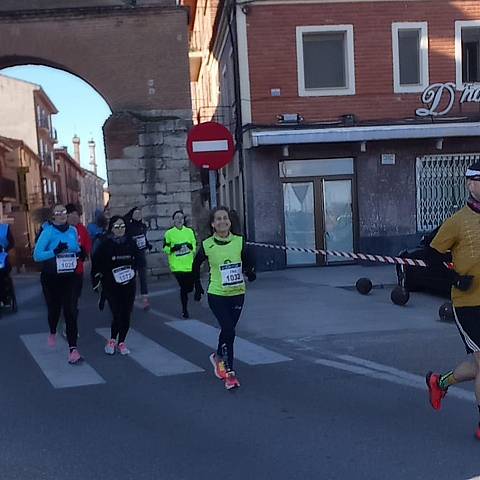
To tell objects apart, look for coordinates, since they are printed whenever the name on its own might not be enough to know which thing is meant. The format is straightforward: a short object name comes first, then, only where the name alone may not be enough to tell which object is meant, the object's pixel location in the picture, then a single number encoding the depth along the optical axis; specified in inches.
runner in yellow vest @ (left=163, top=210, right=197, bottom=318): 413.7
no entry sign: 392.8
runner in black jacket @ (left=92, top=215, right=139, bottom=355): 301.6
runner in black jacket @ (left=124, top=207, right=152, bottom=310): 436.5
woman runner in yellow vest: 251.0
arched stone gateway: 626.8
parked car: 430.3
